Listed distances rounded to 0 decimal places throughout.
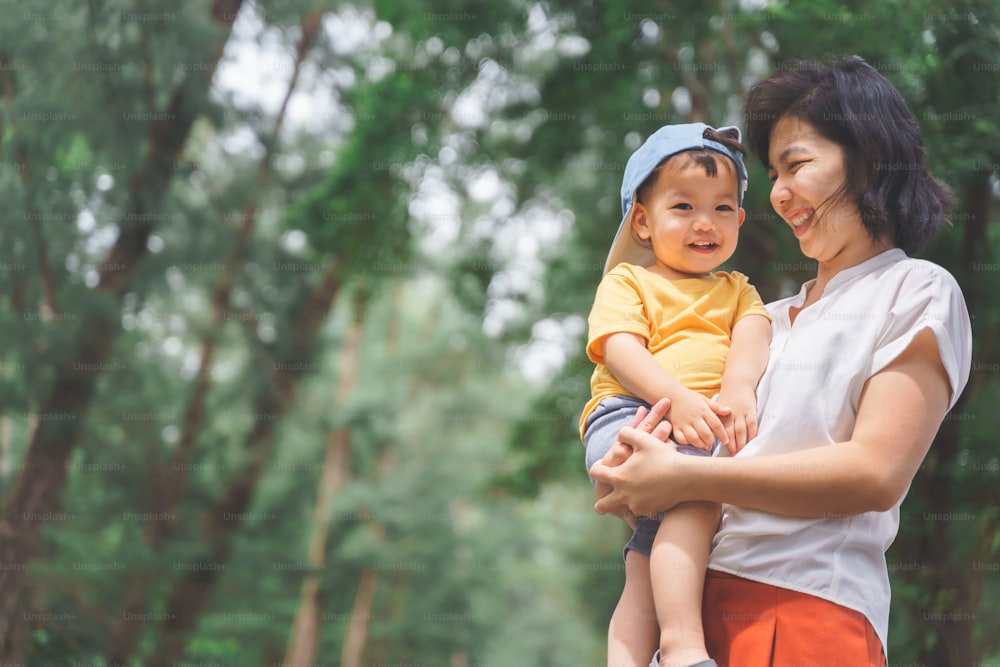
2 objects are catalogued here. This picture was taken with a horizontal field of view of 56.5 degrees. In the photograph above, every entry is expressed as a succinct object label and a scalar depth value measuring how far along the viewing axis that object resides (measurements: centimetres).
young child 180
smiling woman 166
